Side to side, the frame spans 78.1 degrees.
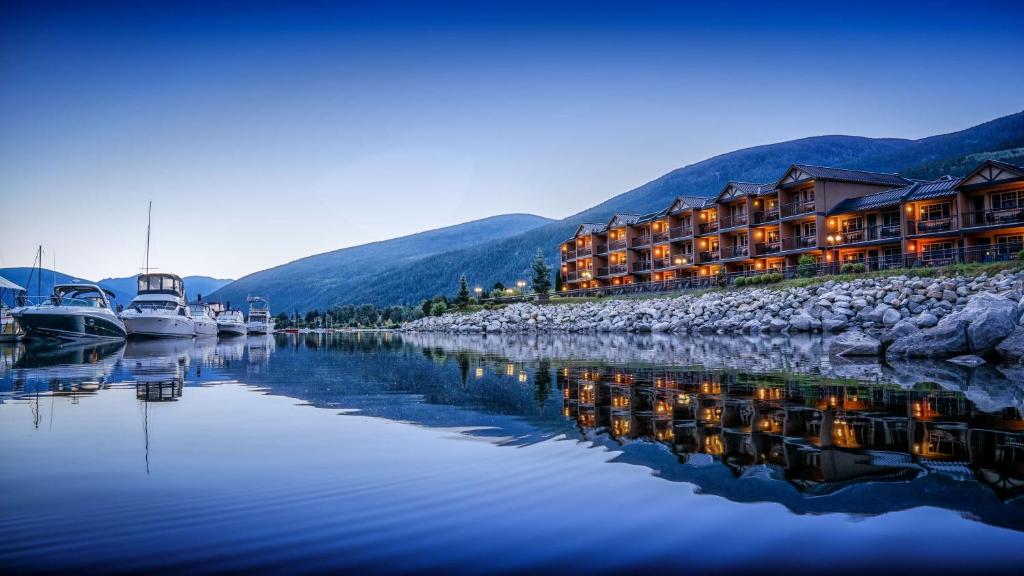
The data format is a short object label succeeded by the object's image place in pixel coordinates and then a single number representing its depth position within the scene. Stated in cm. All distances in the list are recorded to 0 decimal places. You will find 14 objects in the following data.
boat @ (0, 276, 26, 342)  4353
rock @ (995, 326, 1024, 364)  1582
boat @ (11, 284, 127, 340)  3791
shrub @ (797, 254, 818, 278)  4581
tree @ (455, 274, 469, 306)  8907
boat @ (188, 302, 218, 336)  5459
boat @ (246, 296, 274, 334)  7862
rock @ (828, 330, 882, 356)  1902
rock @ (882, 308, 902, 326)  2930
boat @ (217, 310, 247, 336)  6294
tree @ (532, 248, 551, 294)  8375
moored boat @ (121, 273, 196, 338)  4391
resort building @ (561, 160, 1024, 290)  4512
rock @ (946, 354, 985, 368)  1566
